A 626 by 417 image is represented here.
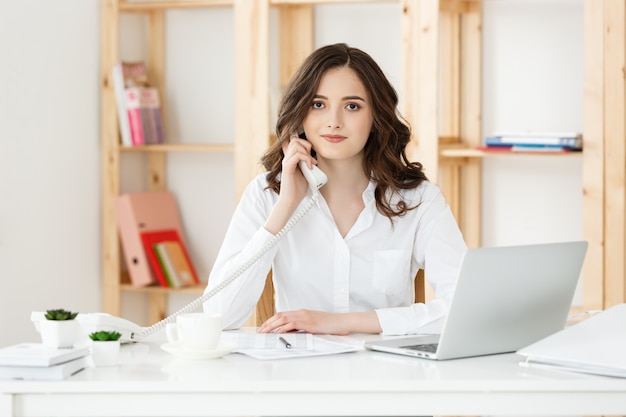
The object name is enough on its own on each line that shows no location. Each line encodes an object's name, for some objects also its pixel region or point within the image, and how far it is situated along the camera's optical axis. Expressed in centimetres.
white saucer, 347
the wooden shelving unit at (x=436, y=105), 492
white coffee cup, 349
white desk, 330
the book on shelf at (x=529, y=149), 499
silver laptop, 343
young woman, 405
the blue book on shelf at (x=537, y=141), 498
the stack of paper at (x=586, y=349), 339
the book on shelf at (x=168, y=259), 554
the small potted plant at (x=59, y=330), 344
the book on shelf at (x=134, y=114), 548
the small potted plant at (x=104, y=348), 343
